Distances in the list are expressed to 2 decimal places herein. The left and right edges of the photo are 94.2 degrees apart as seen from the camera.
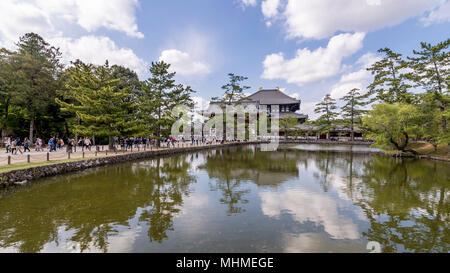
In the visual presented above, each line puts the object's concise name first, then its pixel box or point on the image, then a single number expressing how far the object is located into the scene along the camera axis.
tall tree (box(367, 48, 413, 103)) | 29.66
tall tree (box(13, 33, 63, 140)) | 23.58
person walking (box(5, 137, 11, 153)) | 17.19
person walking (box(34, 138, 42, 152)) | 20.09
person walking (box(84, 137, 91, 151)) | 22.52
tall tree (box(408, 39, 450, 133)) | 21.51
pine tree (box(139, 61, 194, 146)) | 24.59
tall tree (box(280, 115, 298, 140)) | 49.28
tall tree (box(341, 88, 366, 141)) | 43.22
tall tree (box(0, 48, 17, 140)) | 23.73
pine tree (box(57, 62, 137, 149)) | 19.30
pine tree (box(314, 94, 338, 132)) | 47.00
